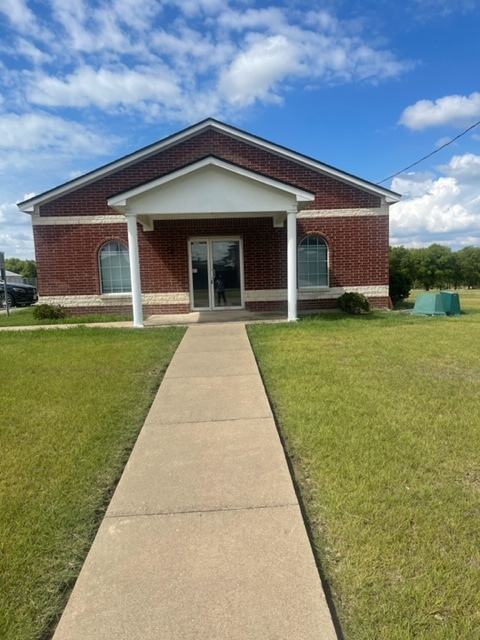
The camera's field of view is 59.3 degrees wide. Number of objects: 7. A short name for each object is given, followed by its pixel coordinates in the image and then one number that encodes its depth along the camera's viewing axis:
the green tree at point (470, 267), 92.00
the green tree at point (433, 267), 90.95
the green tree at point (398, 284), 17.12
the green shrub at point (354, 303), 12.99
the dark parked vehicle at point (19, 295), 22.29
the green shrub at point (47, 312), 13.07
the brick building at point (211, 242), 13.57
